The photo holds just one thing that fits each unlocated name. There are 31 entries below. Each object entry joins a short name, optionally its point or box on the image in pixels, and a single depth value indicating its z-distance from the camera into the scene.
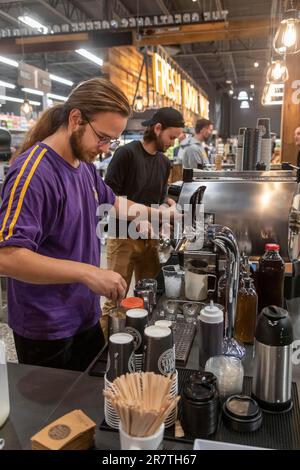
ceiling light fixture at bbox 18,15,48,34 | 7.13
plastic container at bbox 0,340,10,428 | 1.03
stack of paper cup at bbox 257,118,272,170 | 2.84
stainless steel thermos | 1.09
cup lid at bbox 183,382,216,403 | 1.00
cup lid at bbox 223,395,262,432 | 1.02
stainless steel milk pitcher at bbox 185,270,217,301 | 1.89
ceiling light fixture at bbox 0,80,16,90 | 14.83
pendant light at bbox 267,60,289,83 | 4.28
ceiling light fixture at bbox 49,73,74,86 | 13.00
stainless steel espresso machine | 2.19
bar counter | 0.99
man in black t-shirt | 3.19
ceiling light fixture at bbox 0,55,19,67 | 9.94
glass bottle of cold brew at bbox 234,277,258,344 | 1.55
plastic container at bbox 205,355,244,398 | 1.16
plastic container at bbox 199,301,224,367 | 1.32
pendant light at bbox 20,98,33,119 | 10.34
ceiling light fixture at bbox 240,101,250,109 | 23.02
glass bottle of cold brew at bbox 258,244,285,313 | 1.67
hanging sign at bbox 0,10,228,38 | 6.84
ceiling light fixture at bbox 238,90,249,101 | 20.98
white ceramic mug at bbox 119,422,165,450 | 0.80
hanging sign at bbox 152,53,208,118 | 7.18
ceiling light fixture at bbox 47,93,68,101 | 16.70
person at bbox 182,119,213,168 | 5.93
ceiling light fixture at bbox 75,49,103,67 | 9.03
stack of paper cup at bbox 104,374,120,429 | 1.01
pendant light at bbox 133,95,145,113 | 7.83
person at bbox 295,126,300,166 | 4.18
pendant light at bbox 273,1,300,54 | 3.16
